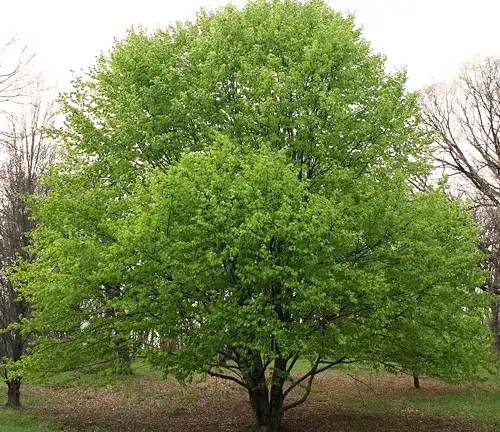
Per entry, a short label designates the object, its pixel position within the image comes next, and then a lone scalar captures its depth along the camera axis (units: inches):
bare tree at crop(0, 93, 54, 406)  882.1
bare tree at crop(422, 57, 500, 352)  834.2
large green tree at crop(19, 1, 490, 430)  463.8
